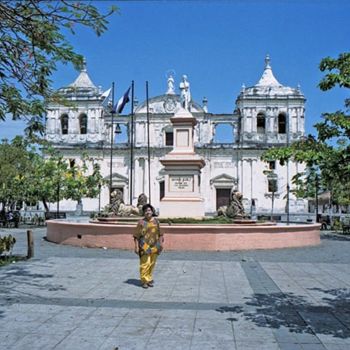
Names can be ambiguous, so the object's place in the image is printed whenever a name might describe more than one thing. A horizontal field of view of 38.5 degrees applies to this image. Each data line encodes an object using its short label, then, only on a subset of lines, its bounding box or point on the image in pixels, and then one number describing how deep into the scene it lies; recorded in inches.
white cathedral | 1953.7
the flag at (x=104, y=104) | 1953.2
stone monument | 712.4
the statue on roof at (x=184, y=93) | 900.6
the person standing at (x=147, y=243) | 341.1
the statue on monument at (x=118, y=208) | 757.3
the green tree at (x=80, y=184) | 1352.1
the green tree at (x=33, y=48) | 269.0
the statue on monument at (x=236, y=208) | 718.5
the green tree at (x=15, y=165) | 1186.6
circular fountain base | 574.9
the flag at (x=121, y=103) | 1246.3
